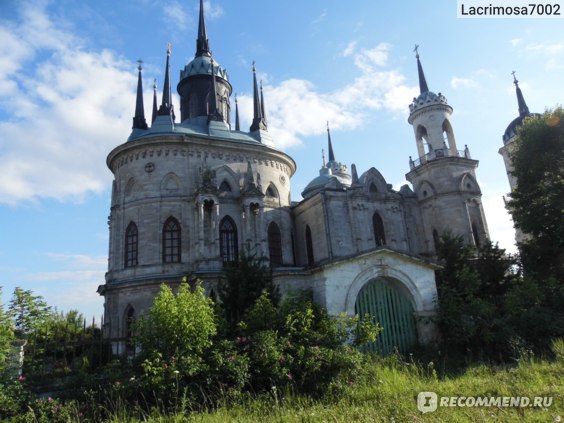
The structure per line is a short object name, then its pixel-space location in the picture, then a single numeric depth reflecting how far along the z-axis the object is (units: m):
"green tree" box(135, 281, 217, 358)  9.52
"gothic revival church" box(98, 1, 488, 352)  22.55
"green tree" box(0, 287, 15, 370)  8.38
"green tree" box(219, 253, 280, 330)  14.06
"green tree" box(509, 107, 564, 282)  20.34
